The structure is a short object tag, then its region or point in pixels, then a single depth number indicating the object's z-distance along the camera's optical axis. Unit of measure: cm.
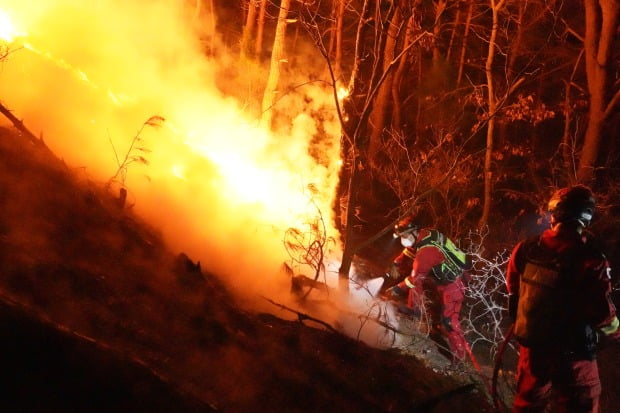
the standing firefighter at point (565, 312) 332
